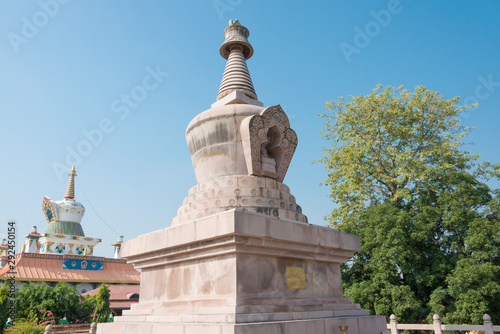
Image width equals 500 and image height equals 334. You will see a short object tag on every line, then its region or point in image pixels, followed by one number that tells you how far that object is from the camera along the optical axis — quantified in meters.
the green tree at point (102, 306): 27.52
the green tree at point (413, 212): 15.77
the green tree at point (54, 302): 27.89
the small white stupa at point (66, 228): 47.19
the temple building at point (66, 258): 36.75
